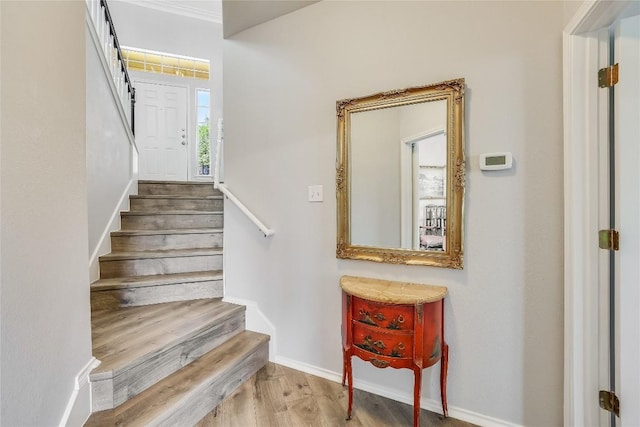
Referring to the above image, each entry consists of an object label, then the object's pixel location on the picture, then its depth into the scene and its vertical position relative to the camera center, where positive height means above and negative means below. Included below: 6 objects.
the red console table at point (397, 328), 1.51 -0.58
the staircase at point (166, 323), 1.49 -0.70
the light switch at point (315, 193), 2.07 +0.13
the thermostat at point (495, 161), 1.54 +0.26
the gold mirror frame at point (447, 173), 1.63 +0.22
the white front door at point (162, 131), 4.69 +1.24
